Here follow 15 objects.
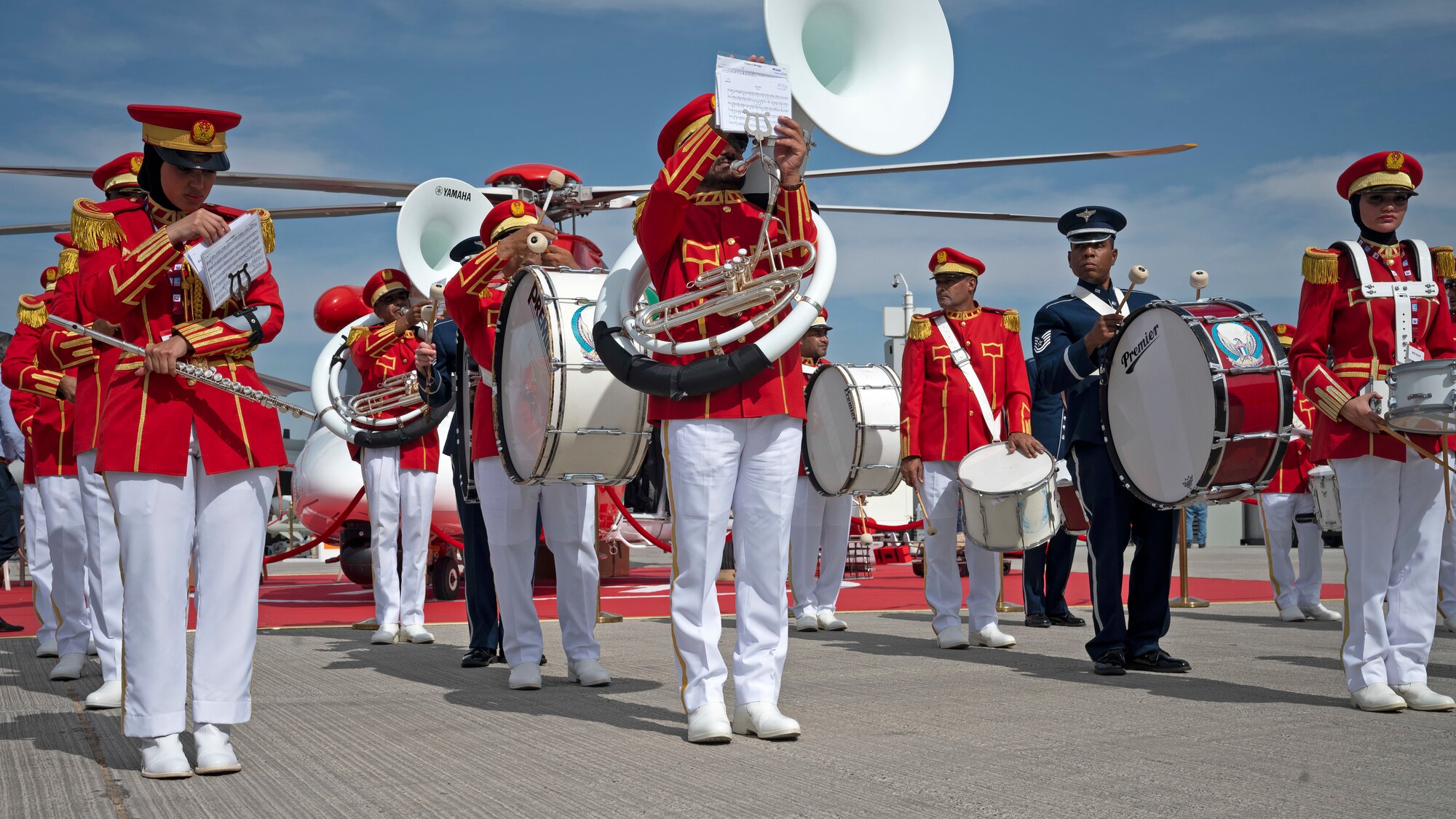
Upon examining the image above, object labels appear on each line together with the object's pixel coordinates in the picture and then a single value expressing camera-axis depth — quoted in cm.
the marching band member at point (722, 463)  455
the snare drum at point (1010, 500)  751
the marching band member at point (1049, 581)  938
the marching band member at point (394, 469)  866
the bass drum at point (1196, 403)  531
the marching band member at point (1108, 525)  631
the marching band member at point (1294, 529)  955
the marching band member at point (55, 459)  700
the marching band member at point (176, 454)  404
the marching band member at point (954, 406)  795
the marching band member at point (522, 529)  607
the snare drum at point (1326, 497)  915
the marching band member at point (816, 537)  948
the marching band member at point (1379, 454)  503
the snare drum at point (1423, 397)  459
